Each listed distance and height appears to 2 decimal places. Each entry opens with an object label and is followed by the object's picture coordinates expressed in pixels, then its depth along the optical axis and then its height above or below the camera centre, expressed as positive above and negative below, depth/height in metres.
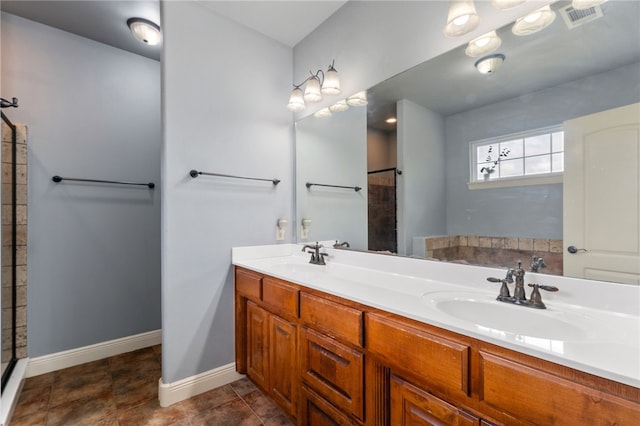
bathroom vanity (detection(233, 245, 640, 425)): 0.65 -0.40
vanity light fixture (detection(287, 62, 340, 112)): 1.87 +0.83
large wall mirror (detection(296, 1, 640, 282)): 1.02 +0.38
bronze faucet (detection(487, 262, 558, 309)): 0.99 -0.29
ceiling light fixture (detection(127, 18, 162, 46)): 2.07 +1.35
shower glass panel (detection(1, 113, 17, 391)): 1.85 -0.23
